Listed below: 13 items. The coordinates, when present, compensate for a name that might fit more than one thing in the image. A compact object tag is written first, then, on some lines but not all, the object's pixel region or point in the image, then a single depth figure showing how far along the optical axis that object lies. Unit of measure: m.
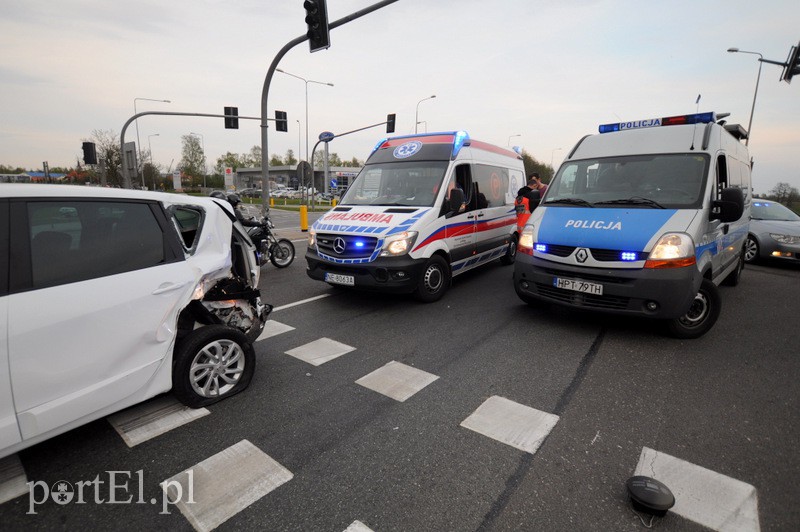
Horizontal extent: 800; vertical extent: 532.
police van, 4.23
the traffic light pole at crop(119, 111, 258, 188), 16.60
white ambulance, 5.62
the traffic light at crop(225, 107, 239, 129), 18.36
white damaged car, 2.24
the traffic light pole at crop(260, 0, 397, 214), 9.46
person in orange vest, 8.39
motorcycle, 8.66
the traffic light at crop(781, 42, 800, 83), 10.98
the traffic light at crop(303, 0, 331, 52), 9.29
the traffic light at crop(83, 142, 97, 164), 15.52
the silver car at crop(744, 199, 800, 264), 9.16
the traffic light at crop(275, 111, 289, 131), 17.52
